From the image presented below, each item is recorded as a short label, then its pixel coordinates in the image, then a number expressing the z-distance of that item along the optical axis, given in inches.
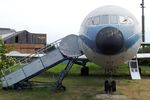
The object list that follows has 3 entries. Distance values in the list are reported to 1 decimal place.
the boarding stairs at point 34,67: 307.1
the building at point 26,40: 1227.5
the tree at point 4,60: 341.7
